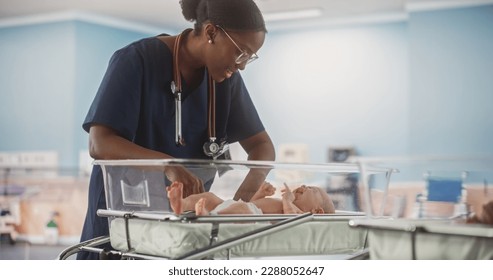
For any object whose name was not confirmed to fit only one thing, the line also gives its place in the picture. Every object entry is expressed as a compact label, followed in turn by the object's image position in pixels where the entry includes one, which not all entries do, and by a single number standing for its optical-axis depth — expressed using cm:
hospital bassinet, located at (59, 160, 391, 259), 276
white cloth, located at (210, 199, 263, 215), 288
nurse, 328
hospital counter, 438
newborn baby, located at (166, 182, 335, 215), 282
